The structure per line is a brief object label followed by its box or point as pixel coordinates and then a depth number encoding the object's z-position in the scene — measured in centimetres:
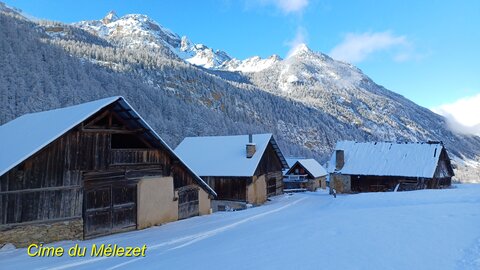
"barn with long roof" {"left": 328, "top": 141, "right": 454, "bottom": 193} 3600
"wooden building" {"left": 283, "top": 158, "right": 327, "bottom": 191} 5269
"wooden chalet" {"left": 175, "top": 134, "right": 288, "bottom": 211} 3209
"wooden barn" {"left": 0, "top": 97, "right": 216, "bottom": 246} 1362
